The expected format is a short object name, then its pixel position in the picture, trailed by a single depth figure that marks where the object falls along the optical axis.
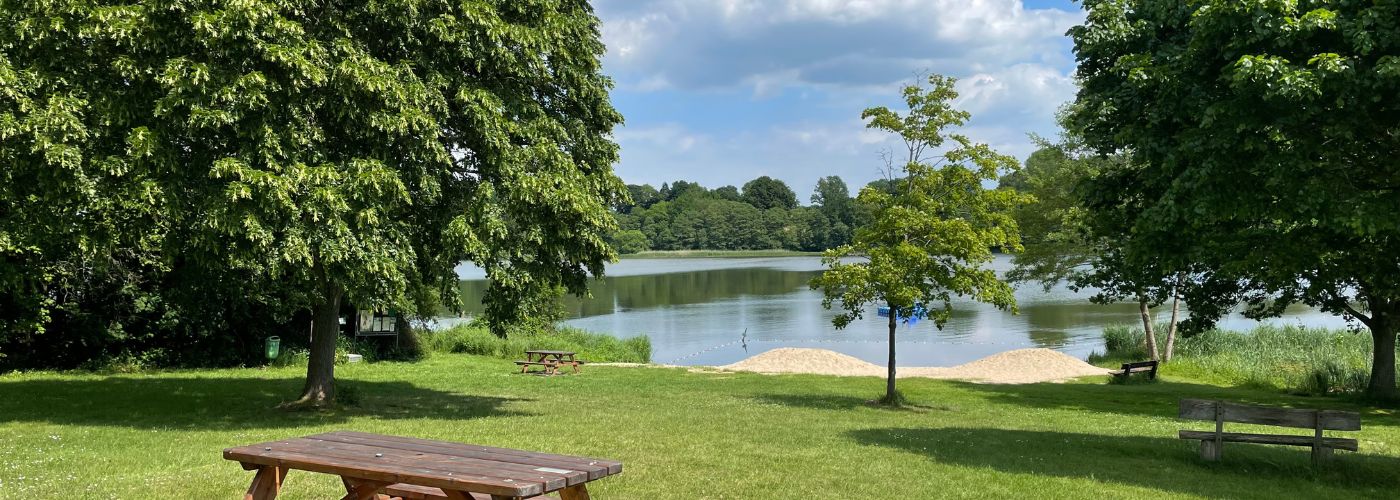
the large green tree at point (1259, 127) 9.55
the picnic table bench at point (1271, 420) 10.03
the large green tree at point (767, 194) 193.62
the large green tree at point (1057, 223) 30.42
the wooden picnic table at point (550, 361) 23.92
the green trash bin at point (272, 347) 22.88
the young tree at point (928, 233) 16.92
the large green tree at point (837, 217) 142.75
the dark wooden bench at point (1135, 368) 24.66
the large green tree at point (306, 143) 11.19
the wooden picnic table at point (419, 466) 5.02
